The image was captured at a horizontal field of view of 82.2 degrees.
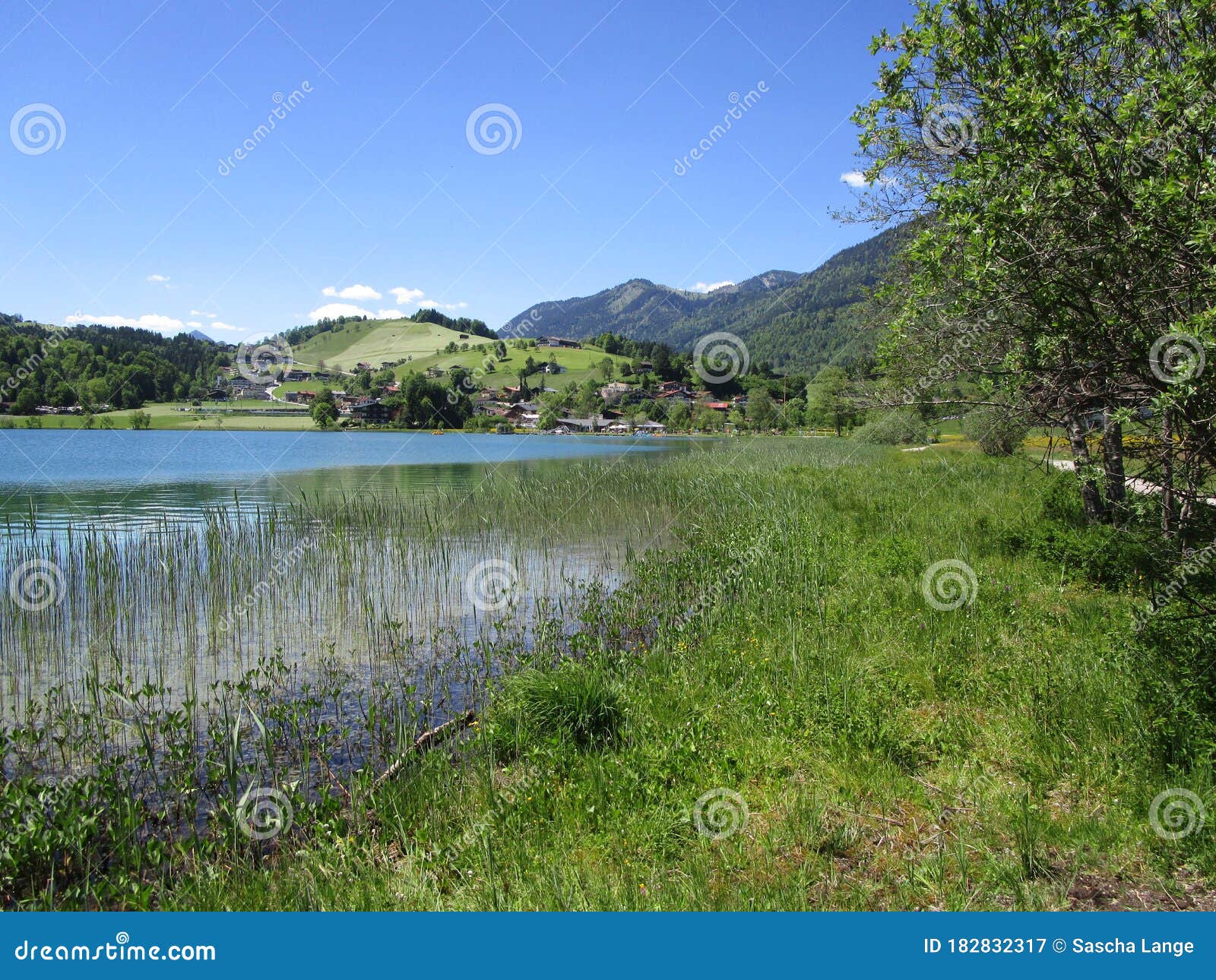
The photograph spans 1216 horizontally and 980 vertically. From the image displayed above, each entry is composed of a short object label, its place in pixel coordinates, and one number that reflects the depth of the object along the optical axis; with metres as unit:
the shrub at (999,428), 8.80
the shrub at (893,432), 39.78
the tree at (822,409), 58.91
